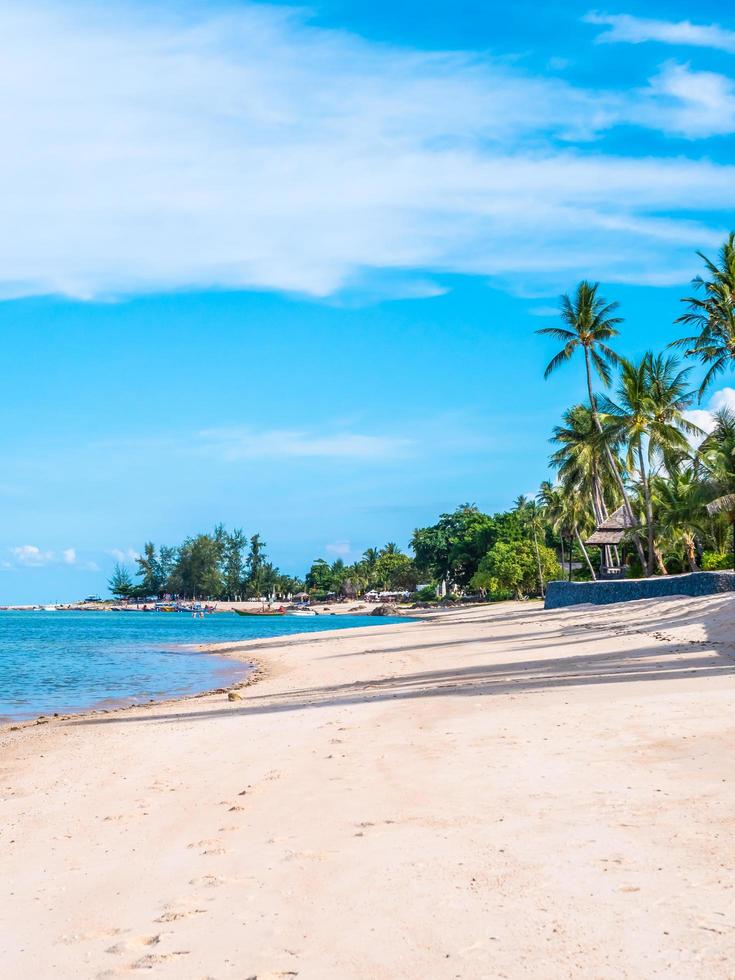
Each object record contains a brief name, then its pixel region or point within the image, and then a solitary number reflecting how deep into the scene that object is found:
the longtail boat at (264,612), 112.06
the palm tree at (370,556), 152.25
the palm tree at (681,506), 35.44
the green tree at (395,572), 135.38
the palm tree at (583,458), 50.16
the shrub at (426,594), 112.62
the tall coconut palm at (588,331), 47.75
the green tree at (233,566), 160.25
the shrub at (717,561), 44.46
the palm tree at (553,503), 70.19
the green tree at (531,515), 86.69
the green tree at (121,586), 175.25
